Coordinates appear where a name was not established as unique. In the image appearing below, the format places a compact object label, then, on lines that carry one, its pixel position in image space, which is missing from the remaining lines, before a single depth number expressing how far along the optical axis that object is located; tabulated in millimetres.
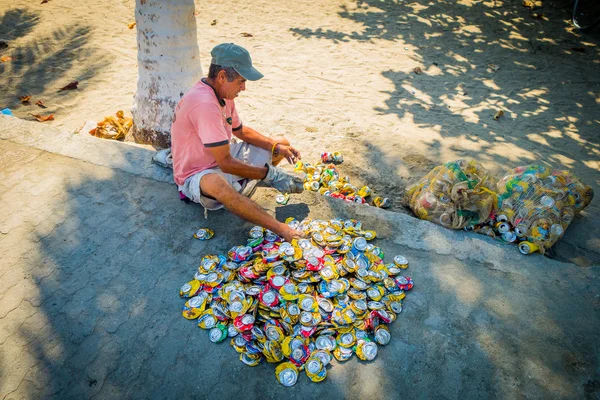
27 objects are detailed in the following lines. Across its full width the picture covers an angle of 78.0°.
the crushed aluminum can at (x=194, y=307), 2447
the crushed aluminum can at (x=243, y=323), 2323
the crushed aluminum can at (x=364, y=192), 3758
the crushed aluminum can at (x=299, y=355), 2201
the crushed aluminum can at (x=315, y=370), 2150
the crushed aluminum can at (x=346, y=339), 2301
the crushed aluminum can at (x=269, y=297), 2432
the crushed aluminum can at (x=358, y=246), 2838
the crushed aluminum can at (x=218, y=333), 2314
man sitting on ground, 2748
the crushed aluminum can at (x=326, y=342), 2289
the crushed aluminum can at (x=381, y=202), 3673
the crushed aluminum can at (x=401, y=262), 2777
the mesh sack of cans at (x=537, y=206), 3031
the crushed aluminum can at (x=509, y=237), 3084
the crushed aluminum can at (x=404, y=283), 2629
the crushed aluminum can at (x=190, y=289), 2566
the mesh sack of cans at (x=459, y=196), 3154
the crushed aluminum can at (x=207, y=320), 2389
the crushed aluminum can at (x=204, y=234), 2984
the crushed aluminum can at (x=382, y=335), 2312
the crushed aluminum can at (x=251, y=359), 2215
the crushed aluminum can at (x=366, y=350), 2232
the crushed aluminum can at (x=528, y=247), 2914
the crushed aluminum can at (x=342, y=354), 2248
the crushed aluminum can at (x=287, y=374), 2131
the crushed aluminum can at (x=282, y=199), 3338
